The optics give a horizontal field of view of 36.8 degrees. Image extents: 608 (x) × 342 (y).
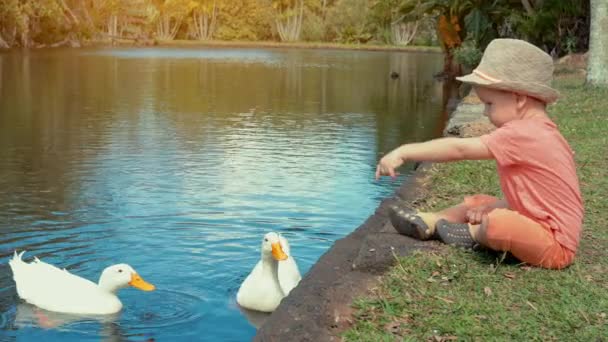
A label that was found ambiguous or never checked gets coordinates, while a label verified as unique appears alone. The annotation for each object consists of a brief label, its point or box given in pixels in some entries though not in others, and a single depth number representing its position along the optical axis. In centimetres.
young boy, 463
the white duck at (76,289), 649
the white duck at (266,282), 653
